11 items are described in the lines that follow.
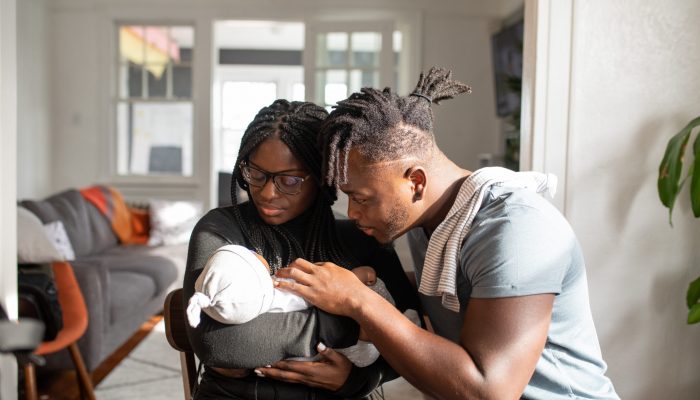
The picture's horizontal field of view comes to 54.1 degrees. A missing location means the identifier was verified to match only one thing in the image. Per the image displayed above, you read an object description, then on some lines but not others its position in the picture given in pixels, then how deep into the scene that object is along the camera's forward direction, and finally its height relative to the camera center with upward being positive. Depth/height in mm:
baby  1203 -250
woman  1298 -216
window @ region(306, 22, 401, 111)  6668 +946
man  1166 -209
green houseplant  1956 -41
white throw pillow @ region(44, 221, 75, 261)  4562 -601
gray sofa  3613 -833
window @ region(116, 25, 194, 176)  7066 +480
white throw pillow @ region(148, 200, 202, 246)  6023 -635
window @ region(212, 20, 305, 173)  11047 +1200
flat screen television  5738 +800
